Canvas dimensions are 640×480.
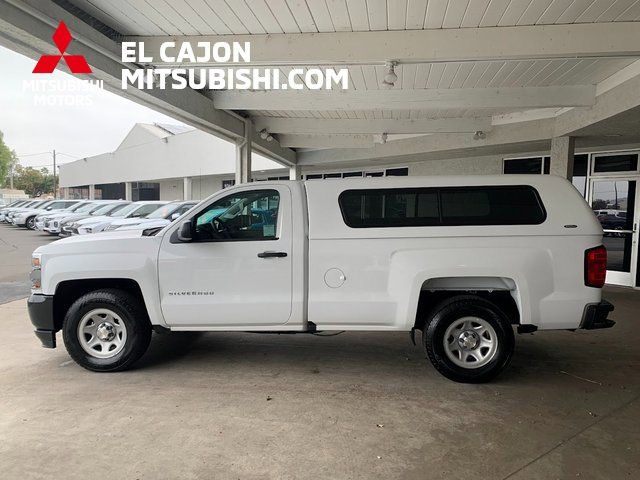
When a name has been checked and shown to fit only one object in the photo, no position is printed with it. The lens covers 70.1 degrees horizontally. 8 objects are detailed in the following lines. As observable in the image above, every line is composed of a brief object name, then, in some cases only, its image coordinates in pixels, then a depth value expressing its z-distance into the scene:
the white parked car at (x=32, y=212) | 24.51
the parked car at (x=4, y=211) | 28.68
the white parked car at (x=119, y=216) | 14.62
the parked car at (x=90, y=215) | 17.48
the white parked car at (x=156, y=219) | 12.62
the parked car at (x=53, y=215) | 20.36
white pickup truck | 4.36
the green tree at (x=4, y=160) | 55.38
